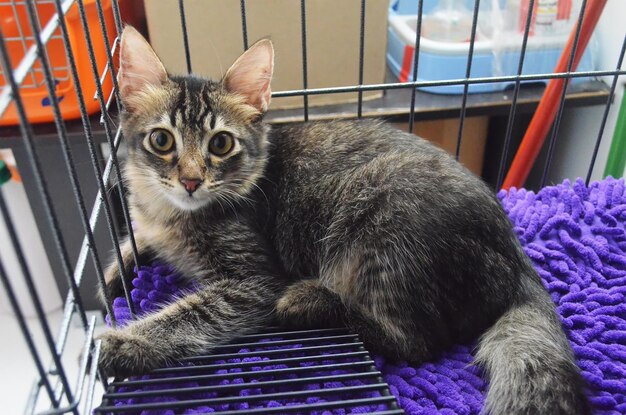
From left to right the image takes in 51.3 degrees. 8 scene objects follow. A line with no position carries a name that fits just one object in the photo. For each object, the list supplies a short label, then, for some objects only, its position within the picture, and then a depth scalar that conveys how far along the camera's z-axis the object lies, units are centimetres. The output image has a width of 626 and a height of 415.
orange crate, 52
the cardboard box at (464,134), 65
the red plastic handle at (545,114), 50
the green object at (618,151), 57
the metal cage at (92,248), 24
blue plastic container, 64
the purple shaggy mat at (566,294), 34
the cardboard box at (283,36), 56
